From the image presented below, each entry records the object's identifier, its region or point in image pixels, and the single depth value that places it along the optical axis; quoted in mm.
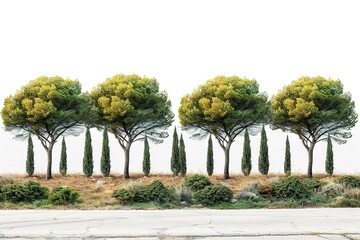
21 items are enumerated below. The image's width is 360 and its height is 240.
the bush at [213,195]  21422
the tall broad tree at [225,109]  39938
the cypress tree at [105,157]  40750
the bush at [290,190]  22719
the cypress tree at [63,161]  40969
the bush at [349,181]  25519
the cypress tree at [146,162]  41250
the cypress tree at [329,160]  43031
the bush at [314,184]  24966
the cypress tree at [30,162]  41031
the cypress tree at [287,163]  42438
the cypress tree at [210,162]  41406
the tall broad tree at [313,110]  41844
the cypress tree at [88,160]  40531
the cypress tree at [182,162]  41188
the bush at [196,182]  23906
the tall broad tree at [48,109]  39312
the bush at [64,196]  22047
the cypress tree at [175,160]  41156
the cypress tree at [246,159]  41812
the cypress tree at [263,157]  42031
